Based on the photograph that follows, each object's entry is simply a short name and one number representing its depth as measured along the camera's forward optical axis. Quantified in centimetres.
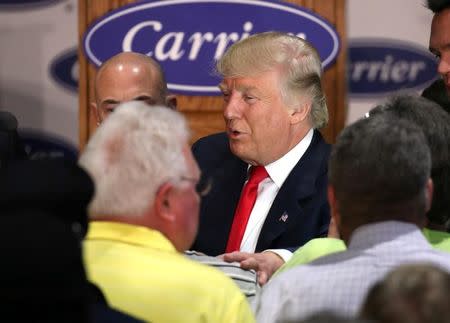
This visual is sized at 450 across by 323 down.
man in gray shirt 404
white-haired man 414
